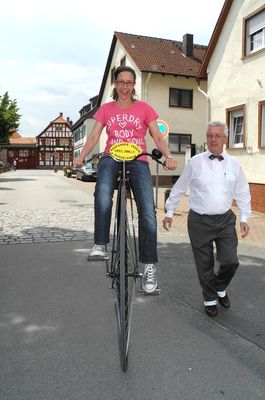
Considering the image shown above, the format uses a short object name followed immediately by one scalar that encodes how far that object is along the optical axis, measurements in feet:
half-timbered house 330.13
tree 131.23
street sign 41.89
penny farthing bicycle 10.36
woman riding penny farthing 12.55
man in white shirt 13.93
